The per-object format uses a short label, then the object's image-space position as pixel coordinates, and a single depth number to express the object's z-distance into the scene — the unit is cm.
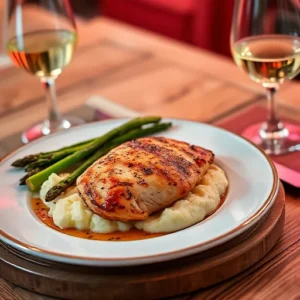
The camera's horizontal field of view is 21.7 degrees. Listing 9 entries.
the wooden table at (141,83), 114
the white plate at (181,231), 71
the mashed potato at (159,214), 75
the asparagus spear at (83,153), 84
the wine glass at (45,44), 106
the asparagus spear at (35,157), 89
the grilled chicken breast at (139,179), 75
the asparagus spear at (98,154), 81
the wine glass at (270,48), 96
